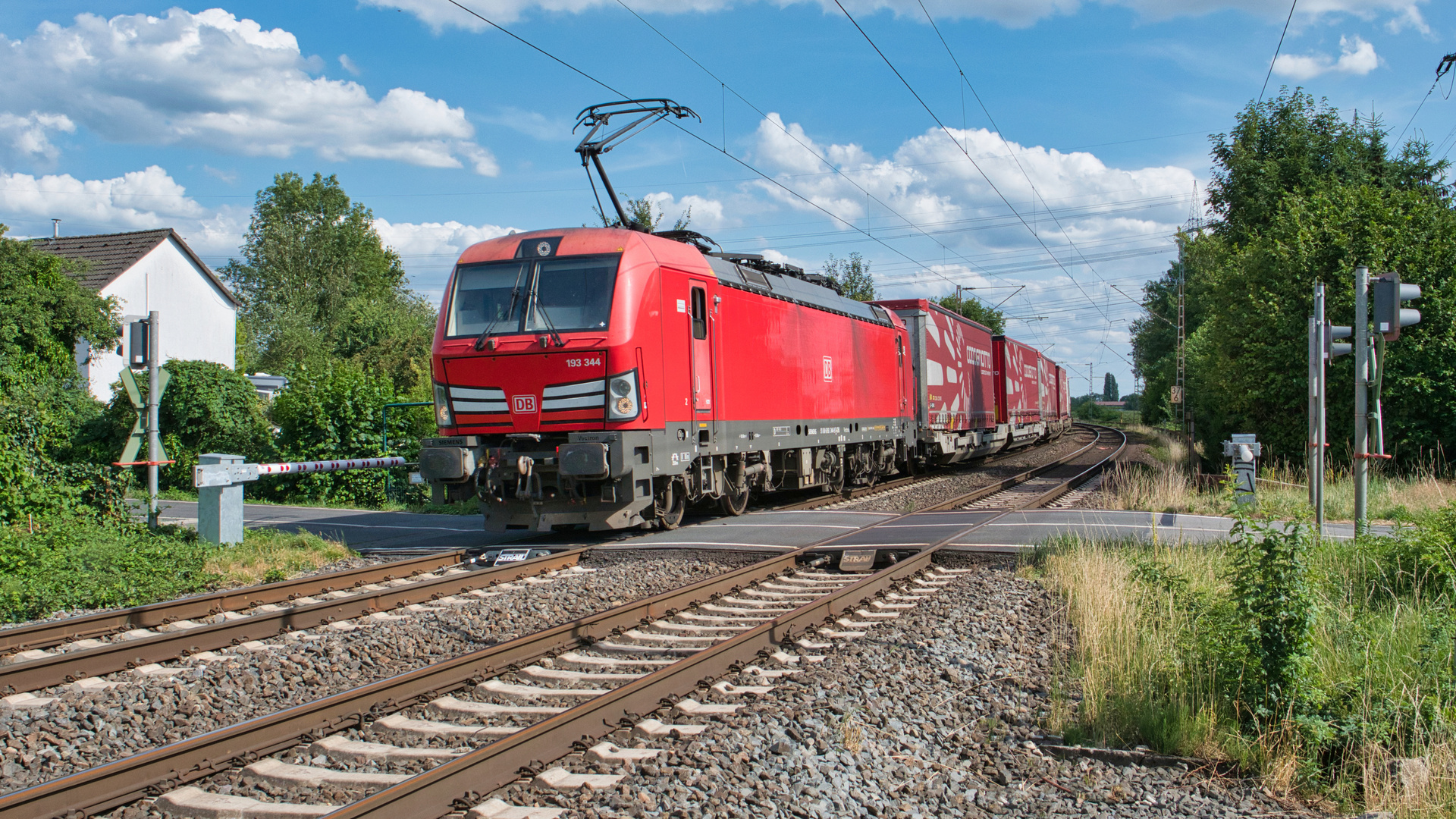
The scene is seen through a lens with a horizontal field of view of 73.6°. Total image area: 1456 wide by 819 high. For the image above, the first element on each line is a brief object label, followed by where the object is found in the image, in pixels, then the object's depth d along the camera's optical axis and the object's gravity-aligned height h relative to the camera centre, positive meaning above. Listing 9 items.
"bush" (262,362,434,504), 17.42 -0.10
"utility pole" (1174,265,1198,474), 38.94 +0.67
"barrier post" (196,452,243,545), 10.80 -0.95
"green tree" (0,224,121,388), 22.31 +2.77
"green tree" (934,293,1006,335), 56.06 +5.92
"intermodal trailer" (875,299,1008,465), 21.09 +0.66
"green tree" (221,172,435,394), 47.84 +7.79
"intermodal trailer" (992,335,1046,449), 29.16 +0.65
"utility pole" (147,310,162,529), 10.61 +0.41
